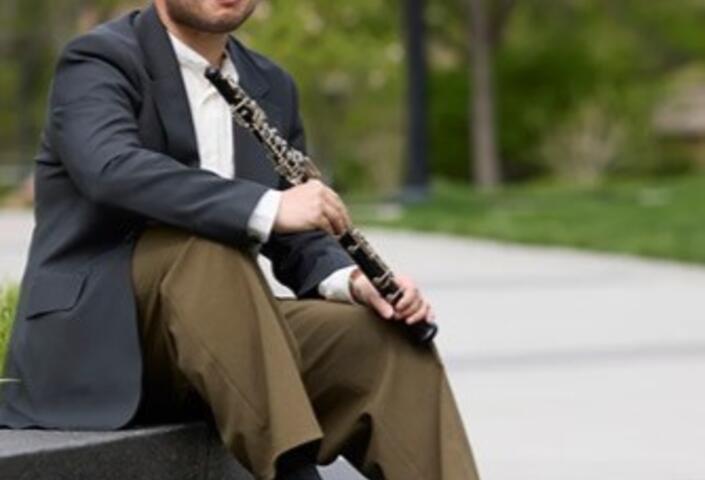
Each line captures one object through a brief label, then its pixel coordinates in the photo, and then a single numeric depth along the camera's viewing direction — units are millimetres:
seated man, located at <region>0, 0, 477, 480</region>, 7353
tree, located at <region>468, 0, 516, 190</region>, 61418
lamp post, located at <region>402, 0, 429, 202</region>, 37813
